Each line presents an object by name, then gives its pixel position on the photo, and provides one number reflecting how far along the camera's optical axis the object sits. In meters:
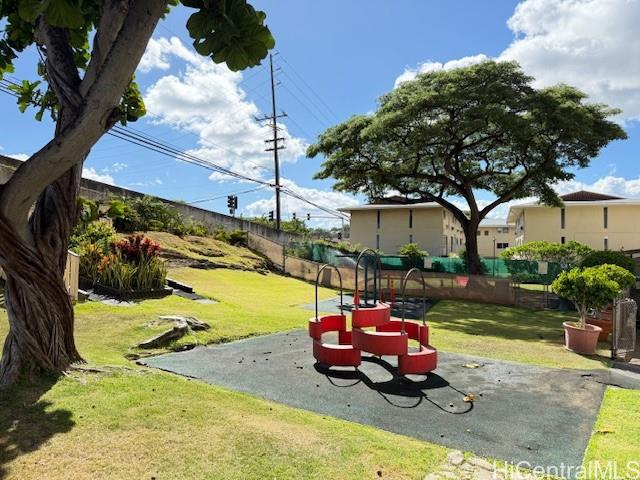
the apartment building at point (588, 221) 32.44
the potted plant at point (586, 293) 8.83
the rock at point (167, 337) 6.90
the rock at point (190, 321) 8.14
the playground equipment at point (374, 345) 5.95
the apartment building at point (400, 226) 35.94
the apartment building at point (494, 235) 51.84
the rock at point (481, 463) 3.43
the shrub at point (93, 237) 12.52
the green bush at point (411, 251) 28.94
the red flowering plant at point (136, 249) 11.84
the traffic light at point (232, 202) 33.09
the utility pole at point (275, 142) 34.53
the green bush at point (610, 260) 13.95
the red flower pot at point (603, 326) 10.63
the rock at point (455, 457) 3.47
